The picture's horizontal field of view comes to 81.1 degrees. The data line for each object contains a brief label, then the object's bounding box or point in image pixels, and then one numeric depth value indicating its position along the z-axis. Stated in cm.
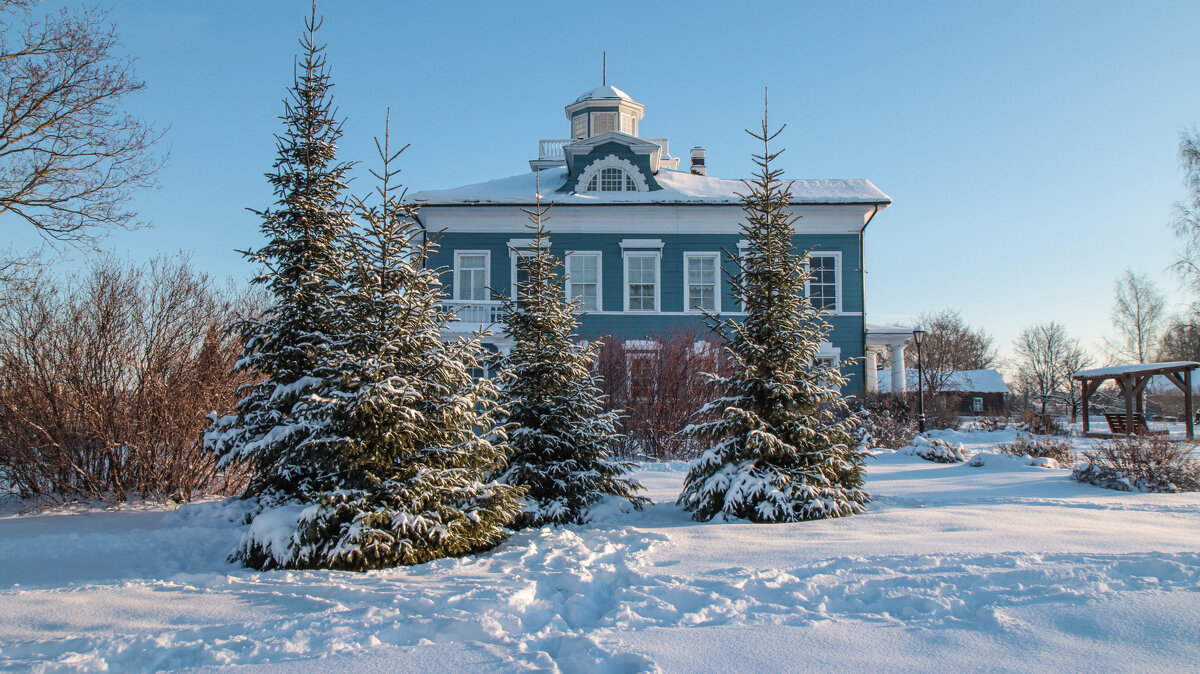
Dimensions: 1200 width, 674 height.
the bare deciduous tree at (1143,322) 5353
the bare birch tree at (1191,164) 2327
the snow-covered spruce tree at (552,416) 769
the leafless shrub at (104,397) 827
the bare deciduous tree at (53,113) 1038
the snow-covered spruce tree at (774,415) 745
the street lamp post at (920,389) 1823
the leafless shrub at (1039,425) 1930
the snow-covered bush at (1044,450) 1308
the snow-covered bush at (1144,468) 960
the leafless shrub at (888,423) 1744
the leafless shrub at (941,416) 2312
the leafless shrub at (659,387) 1491
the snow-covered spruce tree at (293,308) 662
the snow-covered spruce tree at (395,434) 584
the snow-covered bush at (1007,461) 1238
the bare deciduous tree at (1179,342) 5128
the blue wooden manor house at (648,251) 2091
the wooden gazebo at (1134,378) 2075
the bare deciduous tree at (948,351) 4988
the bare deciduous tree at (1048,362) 6406
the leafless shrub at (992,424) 2386
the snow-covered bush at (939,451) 1366
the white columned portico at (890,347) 2089
